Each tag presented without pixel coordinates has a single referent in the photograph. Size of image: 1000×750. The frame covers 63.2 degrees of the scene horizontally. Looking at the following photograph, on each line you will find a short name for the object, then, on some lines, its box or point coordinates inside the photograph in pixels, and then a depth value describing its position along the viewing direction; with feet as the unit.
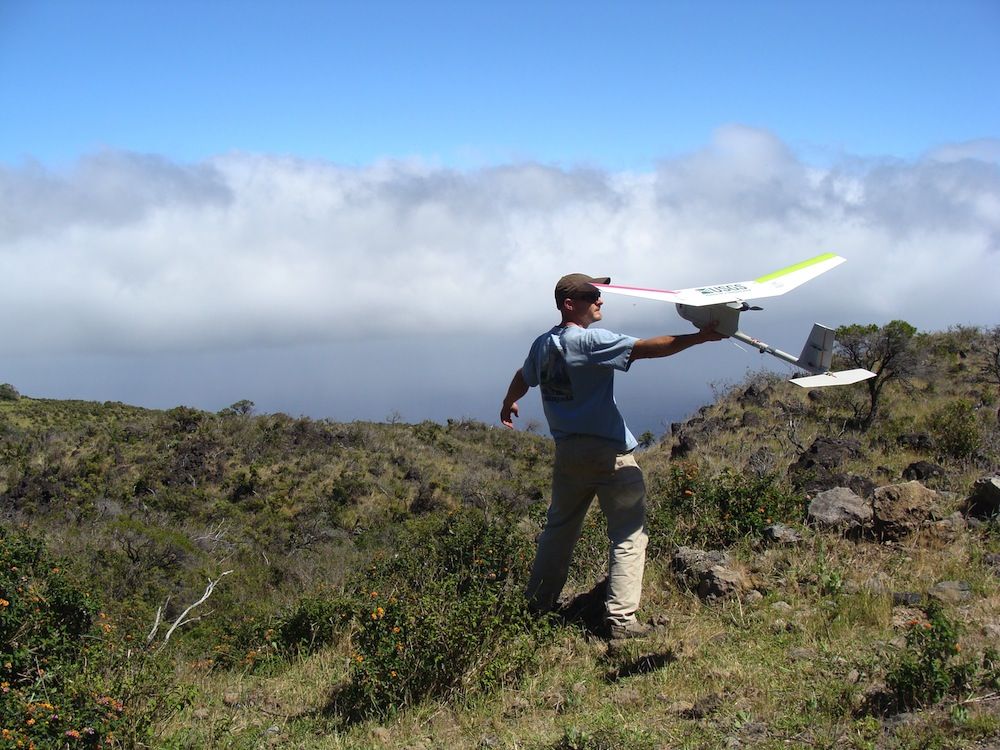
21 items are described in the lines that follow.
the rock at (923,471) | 27.14
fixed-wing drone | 13.17
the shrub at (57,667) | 11.47
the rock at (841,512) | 19.75
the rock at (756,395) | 66.38
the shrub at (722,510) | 20.45
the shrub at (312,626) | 19.06
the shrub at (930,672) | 11.25
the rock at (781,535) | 19.16
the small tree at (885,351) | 59.06
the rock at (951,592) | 15.51
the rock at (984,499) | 19.80
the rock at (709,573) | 16.96
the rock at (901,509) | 19.04
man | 14.40
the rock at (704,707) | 12.39
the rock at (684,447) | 50.67
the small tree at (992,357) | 61.46
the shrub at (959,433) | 35.90
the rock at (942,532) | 18.49
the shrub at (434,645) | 13.78
